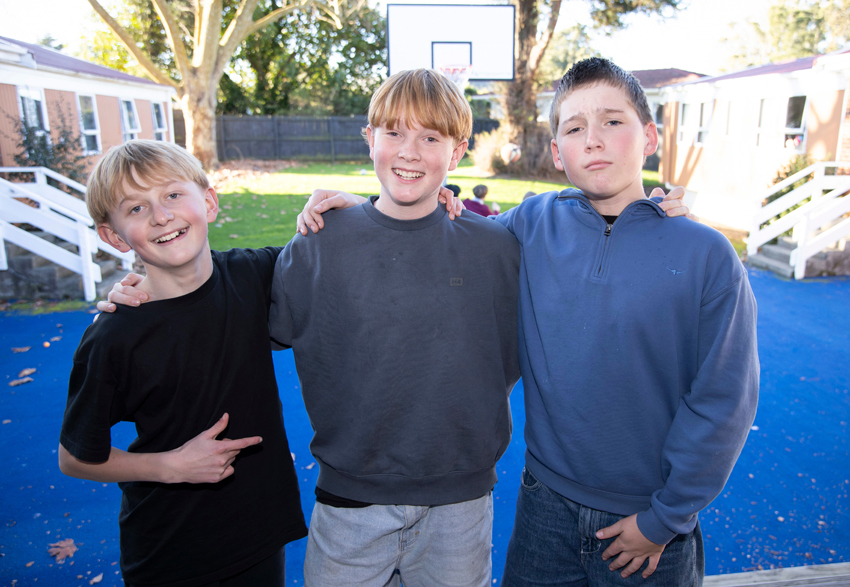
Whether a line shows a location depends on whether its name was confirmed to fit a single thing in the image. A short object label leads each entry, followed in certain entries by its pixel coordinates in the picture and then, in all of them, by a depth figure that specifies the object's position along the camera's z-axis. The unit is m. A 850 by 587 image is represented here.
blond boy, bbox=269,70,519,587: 1.80
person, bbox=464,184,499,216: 6.77
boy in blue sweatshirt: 1.60
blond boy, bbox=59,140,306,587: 1.64
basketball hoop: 9.44
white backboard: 11.32
